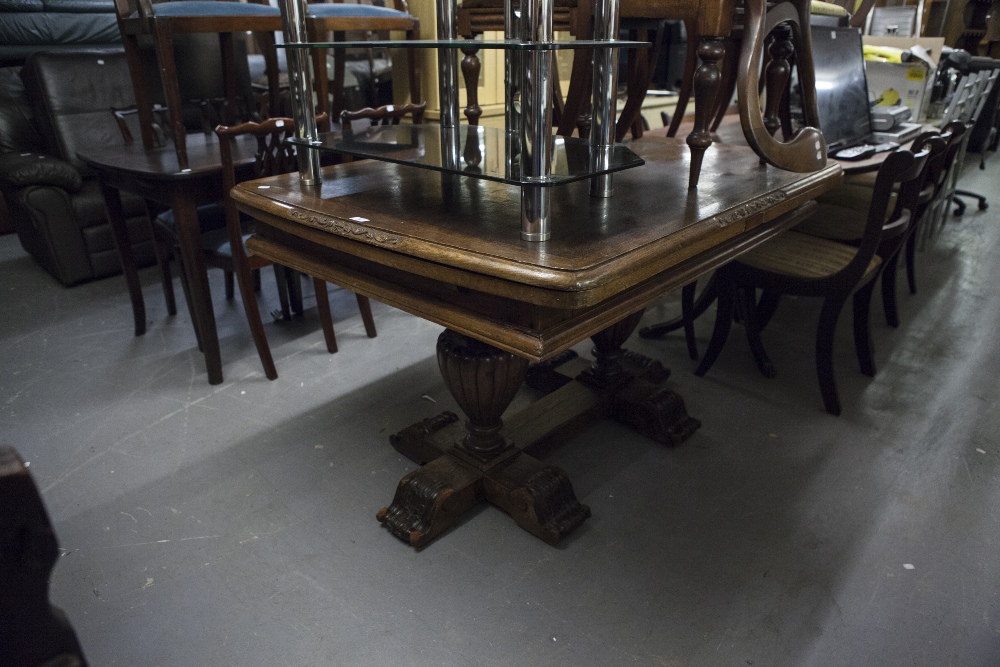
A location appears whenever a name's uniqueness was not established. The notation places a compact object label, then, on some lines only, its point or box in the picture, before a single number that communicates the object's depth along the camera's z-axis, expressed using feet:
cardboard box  10.59
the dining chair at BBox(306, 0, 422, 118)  8.16
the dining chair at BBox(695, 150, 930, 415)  6.18
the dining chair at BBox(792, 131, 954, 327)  6.84
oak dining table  3.45
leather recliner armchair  9.87
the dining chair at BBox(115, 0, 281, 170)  7.02
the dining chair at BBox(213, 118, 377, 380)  6.46
